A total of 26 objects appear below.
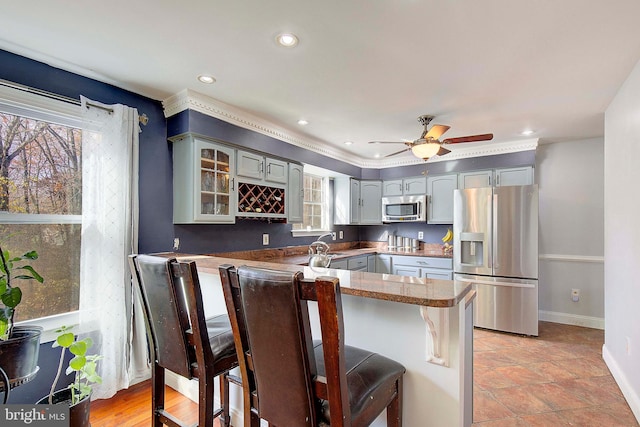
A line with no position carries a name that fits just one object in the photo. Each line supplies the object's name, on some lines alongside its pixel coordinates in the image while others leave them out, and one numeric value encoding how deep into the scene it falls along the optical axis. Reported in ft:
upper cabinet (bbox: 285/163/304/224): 12.14
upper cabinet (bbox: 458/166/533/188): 13.56
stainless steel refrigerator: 11.98
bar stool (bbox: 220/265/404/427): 3.02
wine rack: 10.27
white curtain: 7.48
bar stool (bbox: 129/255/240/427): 4.49
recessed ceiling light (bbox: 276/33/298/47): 6.03
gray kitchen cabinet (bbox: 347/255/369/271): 13.92
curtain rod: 6.53
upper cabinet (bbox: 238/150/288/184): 10.29
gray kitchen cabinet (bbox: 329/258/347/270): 12.91
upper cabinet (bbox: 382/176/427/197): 16.12
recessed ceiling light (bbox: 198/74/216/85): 7.77
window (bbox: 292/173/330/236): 15.55
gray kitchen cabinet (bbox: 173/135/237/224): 8.98
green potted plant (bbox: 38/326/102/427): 4.44
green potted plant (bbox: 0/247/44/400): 4.98
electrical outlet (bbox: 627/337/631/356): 7.48
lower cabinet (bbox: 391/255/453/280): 14.17
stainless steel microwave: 15.79
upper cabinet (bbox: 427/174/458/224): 15.15
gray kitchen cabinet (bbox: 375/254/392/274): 15.62
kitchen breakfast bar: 4.25
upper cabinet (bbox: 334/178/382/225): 16.55
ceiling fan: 9.45
